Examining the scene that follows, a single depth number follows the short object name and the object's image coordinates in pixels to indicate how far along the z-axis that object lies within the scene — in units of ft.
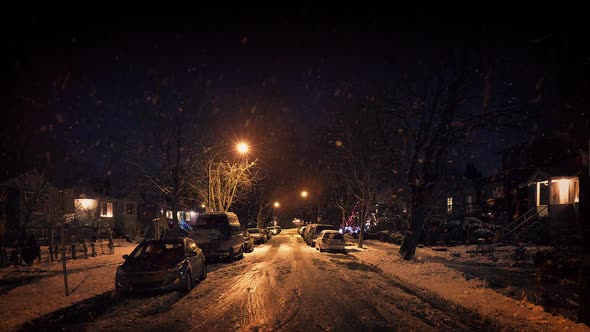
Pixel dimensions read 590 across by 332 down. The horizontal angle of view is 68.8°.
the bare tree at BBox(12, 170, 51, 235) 65.71
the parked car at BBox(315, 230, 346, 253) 89.15
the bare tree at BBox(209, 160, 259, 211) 108.82
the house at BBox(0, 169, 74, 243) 95.86
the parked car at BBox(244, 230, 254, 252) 89.51
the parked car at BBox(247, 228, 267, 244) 116.31
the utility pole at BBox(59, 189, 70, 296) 33.83
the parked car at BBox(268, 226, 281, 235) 183.62
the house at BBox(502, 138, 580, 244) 86.94
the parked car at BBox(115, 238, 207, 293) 36.14
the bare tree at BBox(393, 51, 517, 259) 59.21
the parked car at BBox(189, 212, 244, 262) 65.31
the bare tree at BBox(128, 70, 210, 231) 84.07
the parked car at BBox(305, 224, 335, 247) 108.88
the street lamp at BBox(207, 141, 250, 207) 88.19
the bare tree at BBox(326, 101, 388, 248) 88.12
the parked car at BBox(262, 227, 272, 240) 136.36
